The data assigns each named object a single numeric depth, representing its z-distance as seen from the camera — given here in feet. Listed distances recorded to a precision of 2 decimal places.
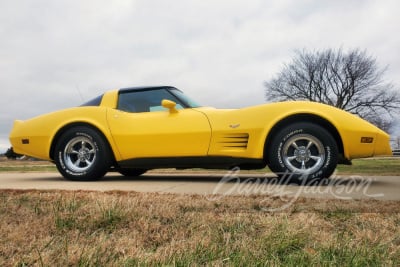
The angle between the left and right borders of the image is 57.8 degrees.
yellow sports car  12.55
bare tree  83.56
